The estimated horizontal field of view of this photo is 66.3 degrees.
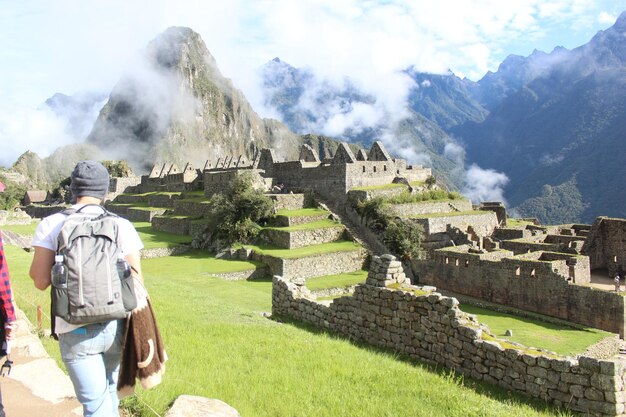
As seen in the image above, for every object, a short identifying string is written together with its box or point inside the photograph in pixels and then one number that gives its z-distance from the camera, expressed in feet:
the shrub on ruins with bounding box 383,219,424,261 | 82.99
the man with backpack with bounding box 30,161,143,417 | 10.25
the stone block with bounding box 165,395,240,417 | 14.54
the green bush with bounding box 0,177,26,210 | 248.32
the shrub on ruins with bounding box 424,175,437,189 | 106.45
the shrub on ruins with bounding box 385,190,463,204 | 93.56
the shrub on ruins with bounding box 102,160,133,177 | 294.46
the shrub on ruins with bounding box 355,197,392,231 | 87.97
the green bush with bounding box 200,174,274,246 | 88.99
